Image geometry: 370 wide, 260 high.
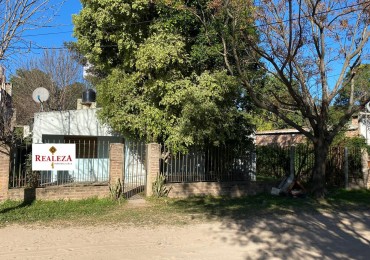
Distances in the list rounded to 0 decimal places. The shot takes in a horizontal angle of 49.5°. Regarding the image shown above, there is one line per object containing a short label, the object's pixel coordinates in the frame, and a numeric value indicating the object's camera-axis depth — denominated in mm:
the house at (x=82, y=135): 16078
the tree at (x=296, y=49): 12758
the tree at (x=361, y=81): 13961
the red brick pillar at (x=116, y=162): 12448
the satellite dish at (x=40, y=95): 16992
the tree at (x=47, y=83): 30766
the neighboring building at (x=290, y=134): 24781
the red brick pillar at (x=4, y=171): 11211
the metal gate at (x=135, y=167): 14962
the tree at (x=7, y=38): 9641
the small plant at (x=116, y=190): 12227
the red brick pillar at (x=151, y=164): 13188
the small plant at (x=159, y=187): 13133
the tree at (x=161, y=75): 13562
